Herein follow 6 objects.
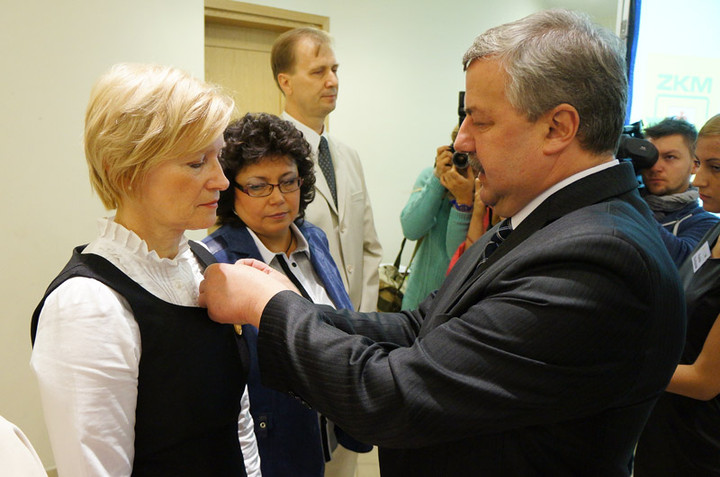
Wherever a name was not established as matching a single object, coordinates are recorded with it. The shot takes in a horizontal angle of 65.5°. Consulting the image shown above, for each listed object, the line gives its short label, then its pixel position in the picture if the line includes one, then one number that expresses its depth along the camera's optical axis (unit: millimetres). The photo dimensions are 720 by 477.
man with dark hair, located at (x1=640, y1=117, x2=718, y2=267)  2529
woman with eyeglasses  1544
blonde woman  921
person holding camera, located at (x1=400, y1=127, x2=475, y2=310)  2453
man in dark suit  821
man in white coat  2391
